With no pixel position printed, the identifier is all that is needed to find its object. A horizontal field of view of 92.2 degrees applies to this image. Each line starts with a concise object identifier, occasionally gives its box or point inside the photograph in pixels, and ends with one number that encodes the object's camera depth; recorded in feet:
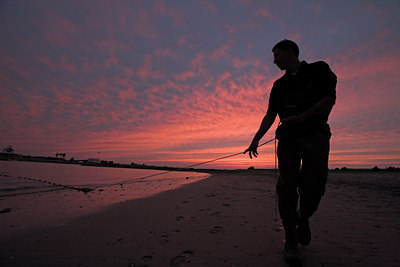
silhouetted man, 7.50
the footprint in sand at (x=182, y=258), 6.98
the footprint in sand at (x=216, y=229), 10.21
